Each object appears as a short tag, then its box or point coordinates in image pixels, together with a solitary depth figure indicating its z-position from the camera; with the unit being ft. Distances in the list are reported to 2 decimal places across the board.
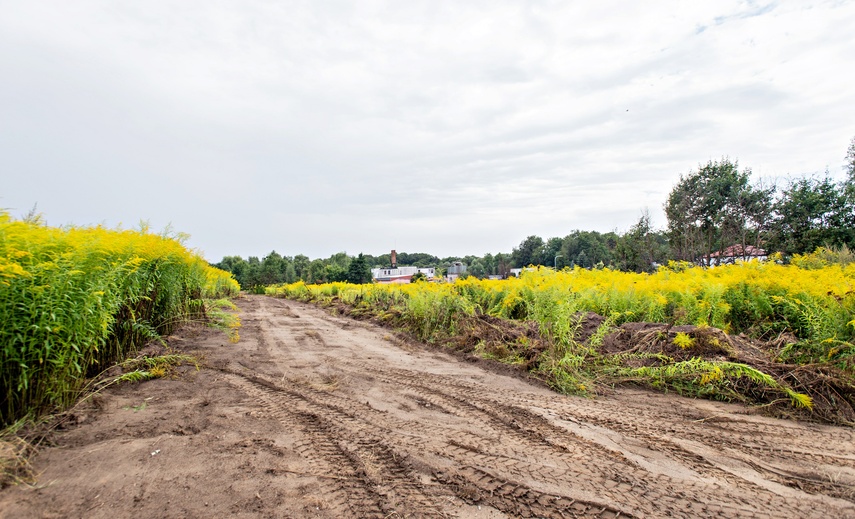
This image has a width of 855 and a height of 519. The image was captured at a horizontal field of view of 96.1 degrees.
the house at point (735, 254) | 68.59
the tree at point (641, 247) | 101.45
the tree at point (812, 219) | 57.77
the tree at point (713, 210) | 75.15
